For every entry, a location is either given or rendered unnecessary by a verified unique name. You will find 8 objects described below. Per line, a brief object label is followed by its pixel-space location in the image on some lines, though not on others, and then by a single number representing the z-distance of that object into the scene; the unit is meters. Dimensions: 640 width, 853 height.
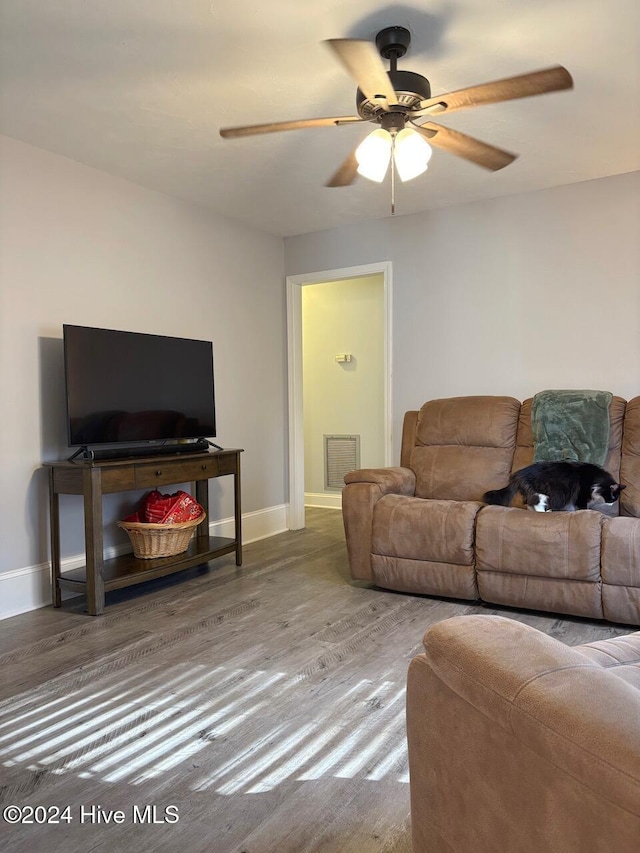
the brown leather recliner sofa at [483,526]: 2.92
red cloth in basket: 3.60
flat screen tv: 3.31
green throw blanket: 3.39
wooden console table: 3.13
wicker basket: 3.56
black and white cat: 3.18
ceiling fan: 1.99
